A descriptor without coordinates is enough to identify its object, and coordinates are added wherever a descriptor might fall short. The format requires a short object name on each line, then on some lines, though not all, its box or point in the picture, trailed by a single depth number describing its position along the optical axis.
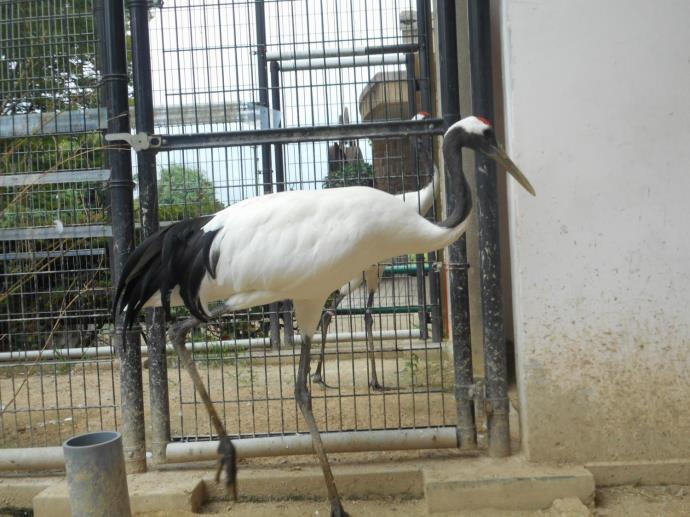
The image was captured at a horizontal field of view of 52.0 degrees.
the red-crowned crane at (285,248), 3.26
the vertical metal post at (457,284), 3.73
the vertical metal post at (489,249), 3.64
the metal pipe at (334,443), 3.72
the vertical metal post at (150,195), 3.81
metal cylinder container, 2.85
